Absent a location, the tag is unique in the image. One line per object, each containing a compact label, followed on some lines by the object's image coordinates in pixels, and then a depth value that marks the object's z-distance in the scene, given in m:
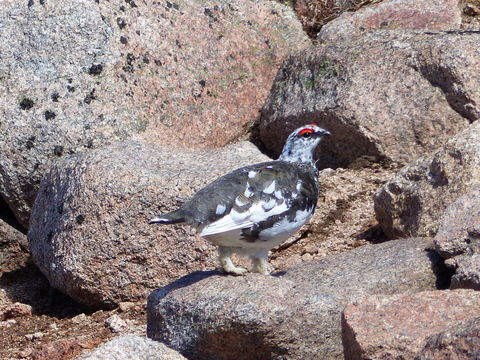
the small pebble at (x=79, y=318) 16.14
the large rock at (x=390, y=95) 17.00
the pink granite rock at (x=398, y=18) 19.34
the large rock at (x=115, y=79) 17.92
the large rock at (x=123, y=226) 15.35
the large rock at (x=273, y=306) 11.58
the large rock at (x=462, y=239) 11.98
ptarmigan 12.57
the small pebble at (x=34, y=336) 15.72
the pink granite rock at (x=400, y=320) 10.27
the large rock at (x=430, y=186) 14.32
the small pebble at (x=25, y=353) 14.91
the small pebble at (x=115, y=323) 15.34
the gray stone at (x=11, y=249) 18.00
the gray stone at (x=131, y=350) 10.39
